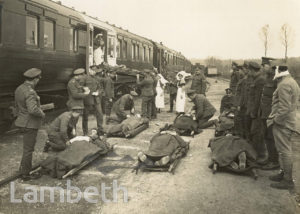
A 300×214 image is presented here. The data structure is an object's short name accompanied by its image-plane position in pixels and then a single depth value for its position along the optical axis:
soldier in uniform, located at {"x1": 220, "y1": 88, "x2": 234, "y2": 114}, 11.11
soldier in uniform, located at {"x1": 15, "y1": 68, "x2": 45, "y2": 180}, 5.41
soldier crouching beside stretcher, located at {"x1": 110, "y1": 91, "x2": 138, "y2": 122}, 10.24
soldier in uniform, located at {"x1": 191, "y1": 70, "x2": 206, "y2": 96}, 12.30
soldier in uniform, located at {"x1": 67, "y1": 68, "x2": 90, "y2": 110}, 8.09
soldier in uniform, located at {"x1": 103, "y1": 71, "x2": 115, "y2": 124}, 11.27
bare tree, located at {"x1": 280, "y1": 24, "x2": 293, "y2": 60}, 44.19
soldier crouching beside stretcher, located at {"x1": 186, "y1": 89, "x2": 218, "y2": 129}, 9.81
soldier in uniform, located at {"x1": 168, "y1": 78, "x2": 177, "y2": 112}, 13.65
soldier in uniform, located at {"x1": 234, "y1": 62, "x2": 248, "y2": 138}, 7.82
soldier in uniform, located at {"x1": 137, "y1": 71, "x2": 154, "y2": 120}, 11.42
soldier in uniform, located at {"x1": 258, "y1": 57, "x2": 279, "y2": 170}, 6.47
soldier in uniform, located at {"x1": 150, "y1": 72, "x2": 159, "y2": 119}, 12.12
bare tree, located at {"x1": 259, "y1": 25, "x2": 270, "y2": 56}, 59.09
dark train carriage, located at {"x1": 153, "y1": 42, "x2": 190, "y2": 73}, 24.62
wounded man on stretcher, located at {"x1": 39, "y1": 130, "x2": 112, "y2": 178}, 5.68
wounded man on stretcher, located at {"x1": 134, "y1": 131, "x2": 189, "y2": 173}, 6.07
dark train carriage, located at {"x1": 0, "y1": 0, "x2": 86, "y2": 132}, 7.75
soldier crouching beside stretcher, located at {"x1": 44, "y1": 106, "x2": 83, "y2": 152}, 6.55
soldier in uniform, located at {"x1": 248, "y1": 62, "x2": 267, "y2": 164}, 6.91
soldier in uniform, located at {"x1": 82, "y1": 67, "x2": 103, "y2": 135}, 8.80
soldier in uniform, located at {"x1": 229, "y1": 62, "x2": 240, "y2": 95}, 12.32
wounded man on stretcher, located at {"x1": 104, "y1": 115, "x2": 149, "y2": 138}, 8.88
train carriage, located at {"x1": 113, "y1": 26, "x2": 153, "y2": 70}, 16.22
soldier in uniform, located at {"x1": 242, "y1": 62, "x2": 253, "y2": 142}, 7.21
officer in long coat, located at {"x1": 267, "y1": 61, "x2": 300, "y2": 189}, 5.39
